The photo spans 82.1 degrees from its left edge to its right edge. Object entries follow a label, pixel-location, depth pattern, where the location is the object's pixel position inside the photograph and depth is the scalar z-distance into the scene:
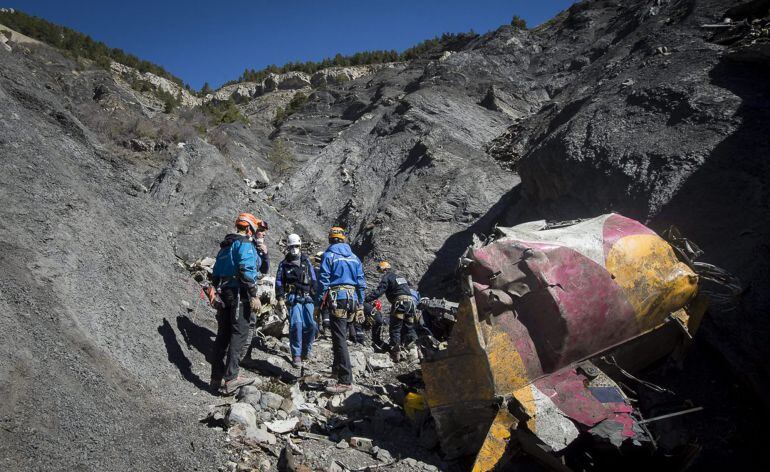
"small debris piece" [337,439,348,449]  3.87
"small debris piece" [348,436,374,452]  3.93
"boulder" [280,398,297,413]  4.22
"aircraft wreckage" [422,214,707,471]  3.26
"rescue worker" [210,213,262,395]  4.49
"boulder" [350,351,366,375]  6.22
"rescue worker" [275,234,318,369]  5.84
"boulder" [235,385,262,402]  4.22
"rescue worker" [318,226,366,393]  5.21
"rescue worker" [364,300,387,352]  8.36
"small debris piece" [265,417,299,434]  3.80
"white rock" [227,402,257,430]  3.63
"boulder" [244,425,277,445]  3.54
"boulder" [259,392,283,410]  4.16
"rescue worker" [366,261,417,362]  7.47
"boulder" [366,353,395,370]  6.60
